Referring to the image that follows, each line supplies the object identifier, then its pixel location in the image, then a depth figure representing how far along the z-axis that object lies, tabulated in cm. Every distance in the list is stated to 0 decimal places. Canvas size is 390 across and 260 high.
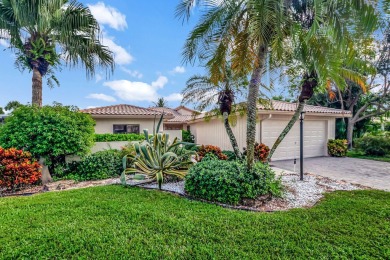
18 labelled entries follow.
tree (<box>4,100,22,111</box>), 3050
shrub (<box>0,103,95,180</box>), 725
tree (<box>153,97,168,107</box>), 4610
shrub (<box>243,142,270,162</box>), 1044
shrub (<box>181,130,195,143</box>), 2036
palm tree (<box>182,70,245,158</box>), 896
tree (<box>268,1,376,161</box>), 471
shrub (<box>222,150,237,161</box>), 1067
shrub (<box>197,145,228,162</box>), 1001
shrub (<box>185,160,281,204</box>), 510
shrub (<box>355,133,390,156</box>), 1383
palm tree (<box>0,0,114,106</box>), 845
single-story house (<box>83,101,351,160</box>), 1239
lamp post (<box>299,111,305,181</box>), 761
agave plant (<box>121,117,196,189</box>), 671
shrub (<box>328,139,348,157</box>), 1373
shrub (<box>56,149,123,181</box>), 800
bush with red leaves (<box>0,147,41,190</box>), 624
